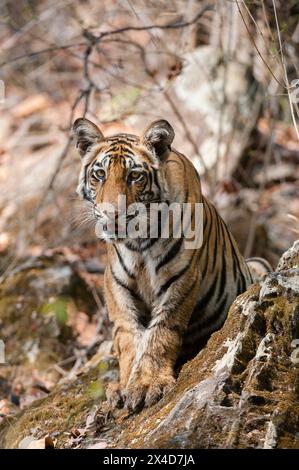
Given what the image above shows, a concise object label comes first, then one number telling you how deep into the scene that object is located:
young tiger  10.67
